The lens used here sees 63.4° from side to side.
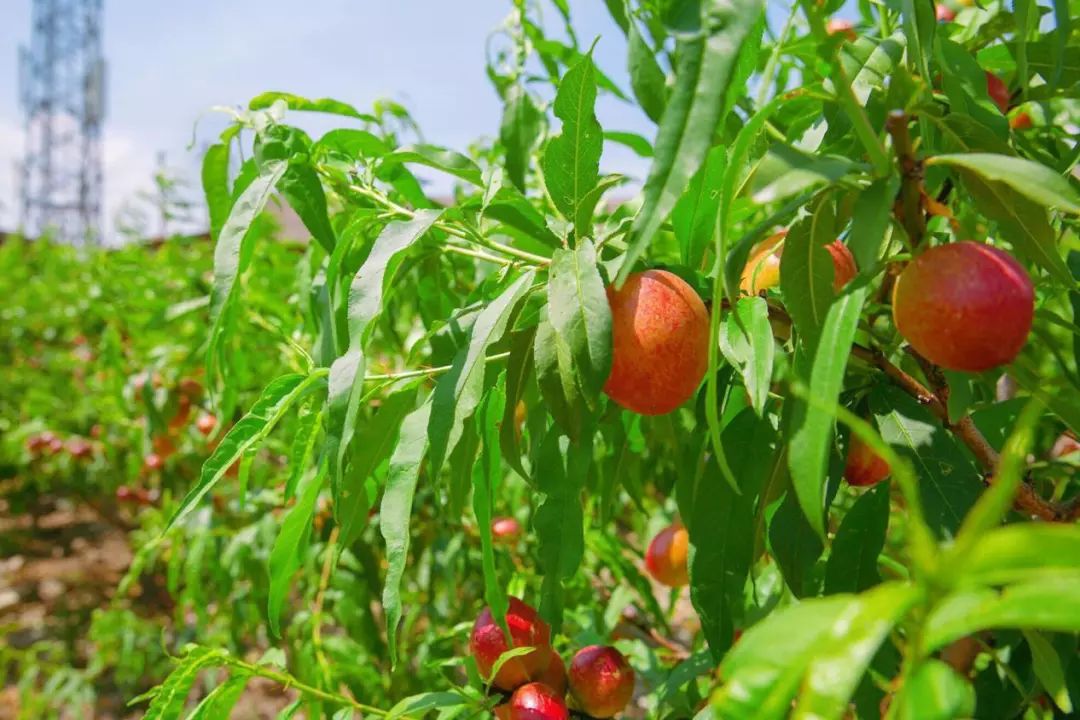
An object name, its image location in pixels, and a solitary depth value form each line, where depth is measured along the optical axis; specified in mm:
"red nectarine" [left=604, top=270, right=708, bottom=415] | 572
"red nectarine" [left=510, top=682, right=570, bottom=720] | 758
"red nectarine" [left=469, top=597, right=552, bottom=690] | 820
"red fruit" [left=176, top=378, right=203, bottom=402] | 2102
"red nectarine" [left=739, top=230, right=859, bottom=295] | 648
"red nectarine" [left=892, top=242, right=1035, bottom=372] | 493
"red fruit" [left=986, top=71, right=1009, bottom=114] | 756
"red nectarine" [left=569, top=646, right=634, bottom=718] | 877
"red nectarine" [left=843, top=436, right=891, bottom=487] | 683
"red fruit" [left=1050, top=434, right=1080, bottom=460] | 1168
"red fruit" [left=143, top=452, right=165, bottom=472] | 2672
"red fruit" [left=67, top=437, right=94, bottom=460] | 3186
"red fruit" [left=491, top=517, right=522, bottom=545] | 1443
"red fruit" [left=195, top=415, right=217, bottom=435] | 2332
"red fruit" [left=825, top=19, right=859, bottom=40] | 953
